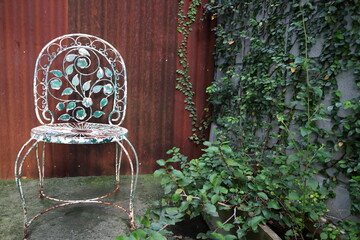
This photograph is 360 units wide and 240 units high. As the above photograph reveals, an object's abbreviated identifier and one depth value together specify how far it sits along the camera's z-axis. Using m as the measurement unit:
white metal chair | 2.02
